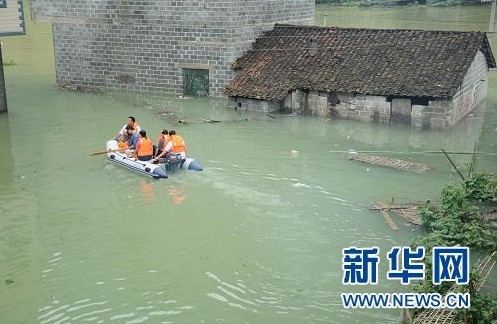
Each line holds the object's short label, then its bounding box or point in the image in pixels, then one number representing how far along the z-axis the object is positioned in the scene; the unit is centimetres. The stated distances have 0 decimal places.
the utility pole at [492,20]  3732
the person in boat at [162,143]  1574
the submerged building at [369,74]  1972
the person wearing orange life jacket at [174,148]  1547
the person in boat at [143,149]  1559
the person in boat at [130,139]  1661
